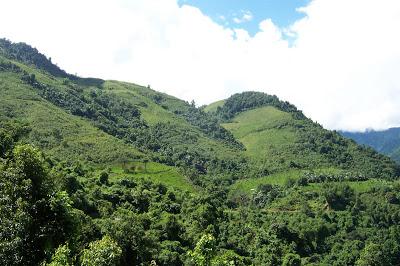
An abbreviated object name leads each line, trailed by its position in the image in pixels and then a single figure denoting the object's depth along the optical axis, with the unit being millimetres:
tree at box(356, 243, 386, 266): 129875
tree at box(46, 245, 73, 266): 29984
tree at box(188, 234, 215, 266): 31547
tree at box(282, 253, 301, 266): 120500
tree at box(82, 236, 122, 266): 30938
